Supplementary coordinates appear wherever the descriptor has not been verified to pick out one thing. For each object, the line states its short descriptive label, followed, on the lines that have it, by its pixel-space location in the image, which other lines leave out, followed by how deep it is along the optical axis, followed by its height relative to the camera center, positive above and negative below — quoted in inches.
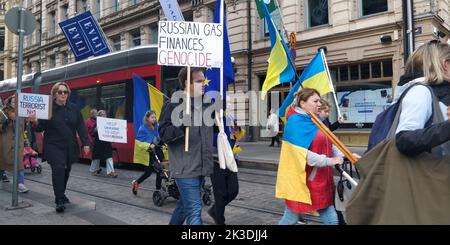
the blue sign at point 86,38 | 731.4 +179.7
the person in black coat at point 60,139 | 229.3 -2.2
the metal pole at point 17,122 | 240.8 +8.1
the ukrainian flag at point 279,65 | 258.8 +44.9
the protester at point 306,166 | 142.4 -11.9
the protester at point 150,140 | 281.8 -4.2
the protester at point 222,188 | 166.1 -22.7
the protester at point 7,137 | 311.0 -1.1
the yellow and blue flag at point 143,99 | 343.6 +30.5
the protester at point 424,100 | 81.3 +7.1
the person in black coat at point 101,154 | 391.5 -19.1
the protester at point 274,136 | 621.6 -4.2
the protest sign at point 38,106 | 232.1 +17.1
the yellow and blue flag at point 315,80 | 234.2 +32.6
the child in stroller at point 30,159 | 420.5 -25.1
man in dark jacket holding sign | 145.5 -7.0
